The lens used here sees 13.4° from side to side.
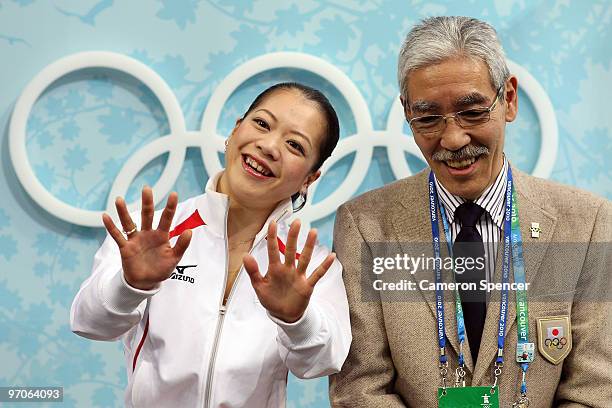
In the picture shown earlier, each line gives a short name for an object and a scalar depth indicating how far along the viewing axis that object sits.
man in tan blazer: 3.68
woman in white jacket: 3.53
